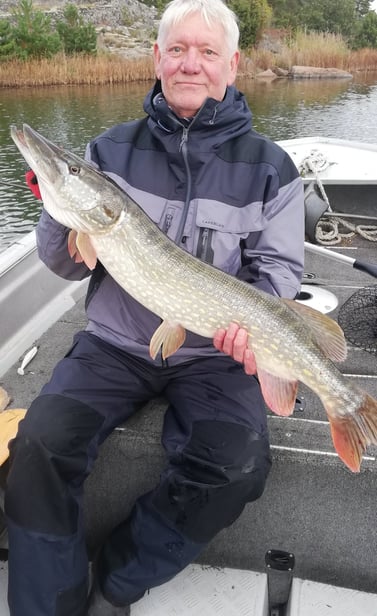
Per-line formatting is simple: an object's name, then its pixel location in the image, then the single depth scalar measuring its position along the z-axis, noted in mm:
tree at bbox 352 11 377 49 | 40625
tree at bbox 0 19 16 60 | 23312
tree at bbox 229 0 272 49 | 34031
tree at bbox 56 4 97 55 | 27078
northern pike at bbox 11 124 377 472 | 1685
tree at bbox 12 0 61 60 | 24162
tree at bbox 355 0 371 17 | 52469
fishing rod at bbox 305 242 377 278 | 2636
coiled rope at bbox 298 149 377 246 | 4219
